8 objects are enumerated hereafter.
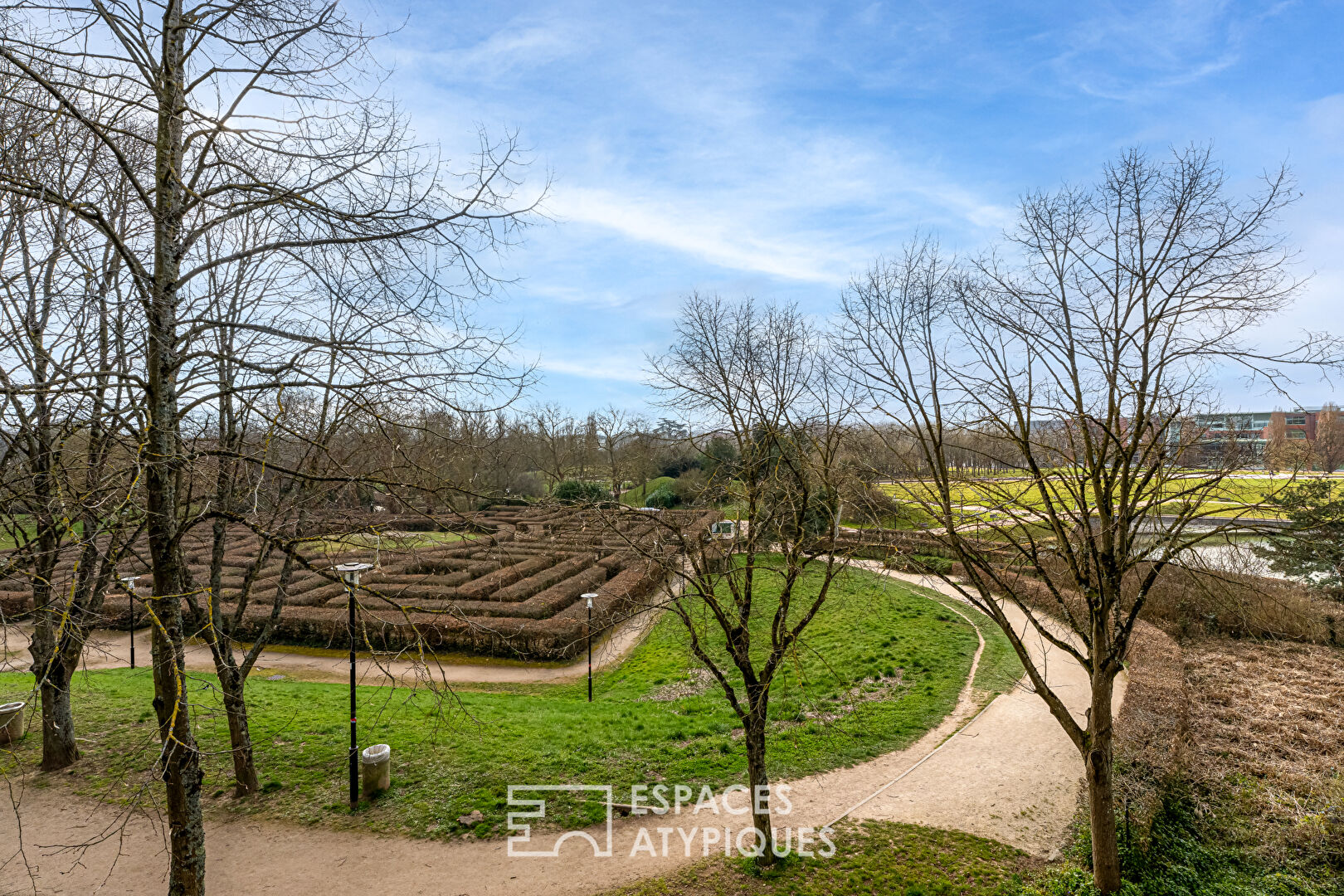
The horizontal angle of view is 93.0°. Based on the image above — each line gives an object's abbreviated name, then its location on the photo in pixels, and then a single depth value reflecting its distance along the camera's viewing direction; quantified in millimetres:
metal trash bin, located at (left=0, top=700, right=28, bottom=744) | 9198
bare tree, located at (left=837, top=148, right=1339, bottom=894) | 6230
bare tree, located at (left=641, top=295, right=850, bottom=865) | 6477
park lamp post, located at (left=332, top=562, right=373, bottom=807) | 7599
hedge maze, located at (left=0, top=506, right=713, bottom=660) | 15008
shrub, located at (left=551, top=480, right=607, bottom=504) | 29638
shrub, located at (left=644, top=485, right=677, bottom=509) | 32697
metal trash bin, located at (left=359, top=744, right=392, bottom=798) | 8211
